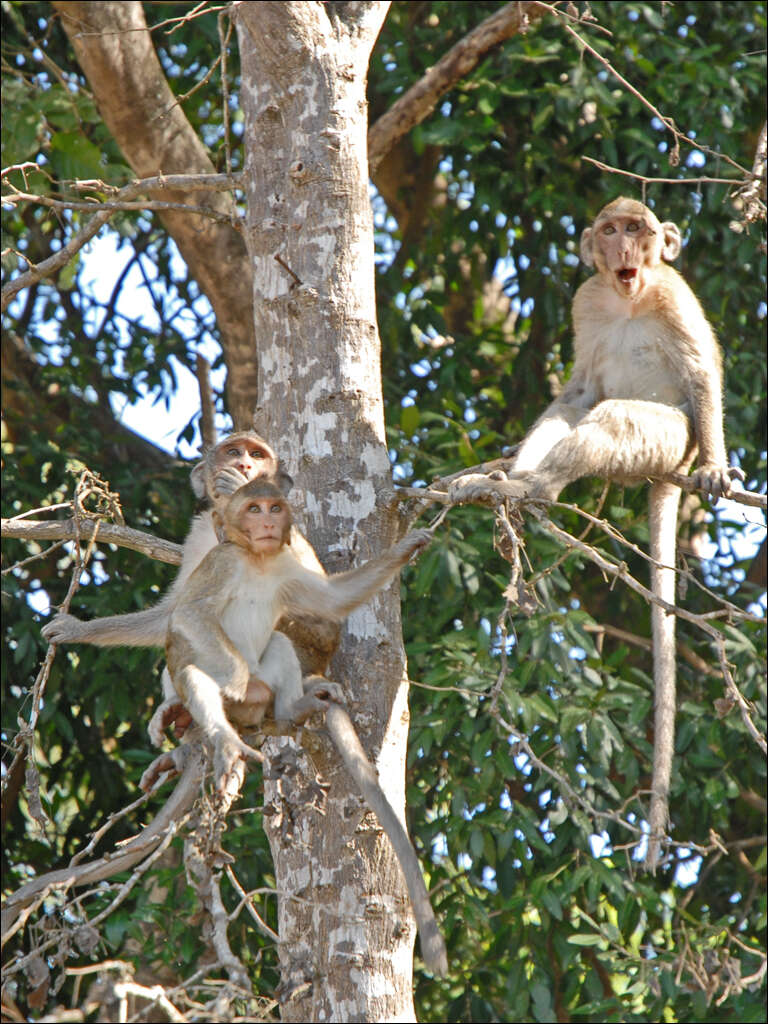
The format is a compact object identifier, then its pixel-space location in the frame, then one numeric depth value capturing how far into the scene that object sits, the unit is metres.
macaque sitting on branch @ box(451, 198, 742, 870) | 10.20
